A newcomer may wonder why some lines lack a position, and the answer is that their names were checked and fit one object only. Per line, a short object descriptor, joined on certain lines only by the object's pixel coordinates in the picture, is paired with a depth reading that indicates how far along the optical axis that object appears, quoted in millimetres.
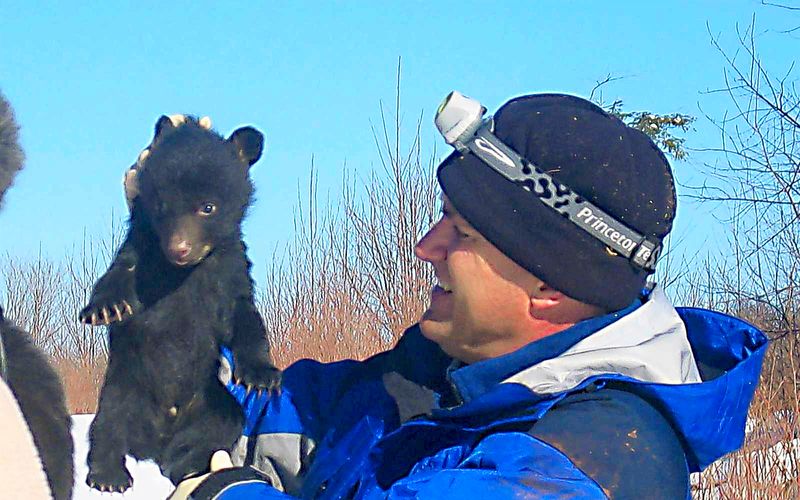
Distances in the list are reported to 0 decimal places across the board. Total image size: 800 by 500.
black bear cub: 2672
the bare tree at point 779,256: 8164
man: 1749
